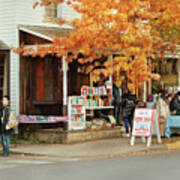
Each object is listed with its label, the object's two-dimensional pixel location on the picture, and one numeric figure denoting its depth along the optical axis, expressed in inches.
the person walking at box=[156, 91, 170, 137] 805.9
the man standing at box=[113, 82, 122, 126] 874.1
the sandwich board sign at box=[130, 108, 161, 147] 718.5
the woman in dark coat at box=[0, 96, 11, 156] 663.1
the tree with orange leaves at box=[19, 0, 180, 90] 727.1
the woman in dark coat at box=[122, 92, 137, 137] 800.3
